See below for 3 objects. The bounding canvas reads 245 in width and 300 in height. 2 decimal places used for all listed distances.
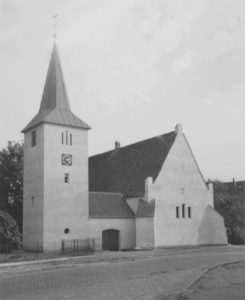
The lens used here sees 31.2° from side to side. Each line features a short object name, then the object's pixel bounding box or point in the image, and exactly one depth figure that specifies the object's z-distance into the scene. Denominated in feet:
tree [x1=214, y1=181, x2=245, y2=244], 161.89
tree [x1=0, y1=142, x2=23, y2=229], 145.79
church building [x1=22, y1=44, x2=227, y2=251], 120.46
